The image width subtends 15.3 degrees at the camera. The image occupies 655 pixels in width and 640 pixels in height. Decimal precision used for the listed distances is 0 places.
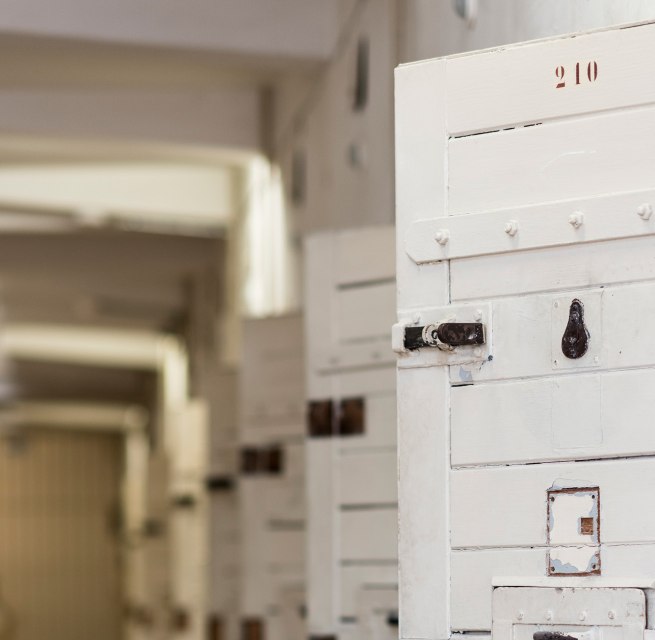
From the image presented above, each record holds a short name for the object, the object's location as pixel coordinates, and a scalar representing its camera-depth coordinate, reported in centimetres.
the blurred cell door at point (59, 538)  4143
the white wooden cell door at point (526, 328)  584
